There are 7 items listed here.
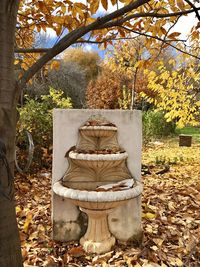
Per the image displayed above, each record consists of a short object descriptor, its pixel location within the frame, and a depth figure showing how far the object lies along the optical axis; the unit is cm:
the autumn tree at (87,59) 2525
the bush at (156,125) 1220
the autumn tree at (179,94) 528
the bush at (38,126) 584
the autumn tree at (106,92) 1703
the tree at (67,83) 1398
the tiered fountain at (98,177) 243
